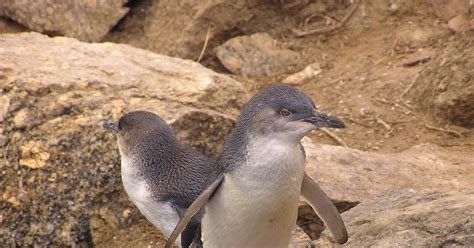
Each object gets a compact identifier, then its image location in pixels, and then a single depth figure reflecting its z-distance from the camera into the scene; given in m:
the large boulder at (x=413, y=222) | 7.53
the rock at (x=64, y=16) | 16.36
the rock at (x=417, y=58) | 14.96
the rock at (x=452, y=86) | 12.98
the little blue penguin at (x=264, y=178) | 7.63
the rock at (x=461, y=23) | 13.52
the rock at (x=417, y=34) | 15.57
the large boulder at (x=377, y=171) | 10.68
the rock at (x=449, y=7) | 15.51
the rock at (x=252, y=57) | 16.05
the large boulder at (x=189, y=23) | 16.36
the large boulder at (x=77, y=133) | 10.64
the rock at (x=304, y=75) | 15.73
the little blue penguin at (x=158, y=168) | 9.66
